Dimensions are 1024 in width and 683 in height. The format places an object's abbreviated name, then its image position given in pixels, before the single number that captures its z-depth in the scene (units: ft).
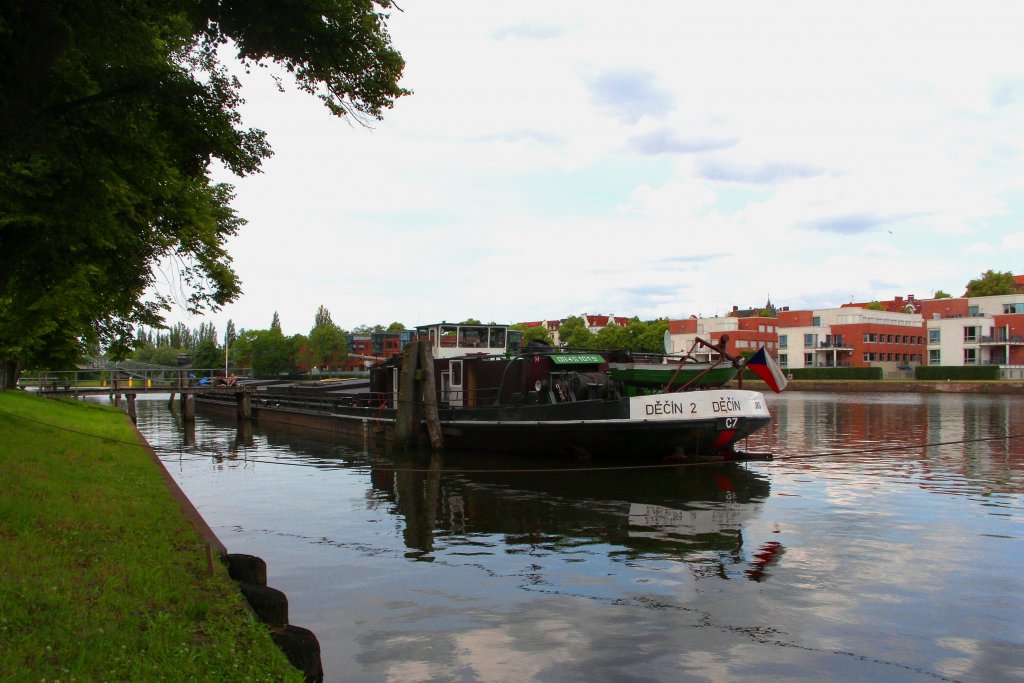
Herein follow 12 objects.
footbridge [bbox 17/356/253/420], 130.00
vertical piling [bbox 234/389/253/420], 140.36
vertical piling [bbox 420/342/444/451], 80.94
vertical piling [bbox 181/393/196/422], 138.82
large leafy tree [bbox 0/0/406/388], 24.39
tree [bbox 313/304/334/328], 547.08
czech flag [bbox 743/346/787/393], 60.13
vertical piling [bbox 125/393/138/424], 135.26
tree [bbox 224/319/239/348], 612.61
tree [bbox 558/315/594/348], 424.05
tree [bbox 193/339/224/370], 460.96
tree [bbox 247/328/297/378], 451.53
